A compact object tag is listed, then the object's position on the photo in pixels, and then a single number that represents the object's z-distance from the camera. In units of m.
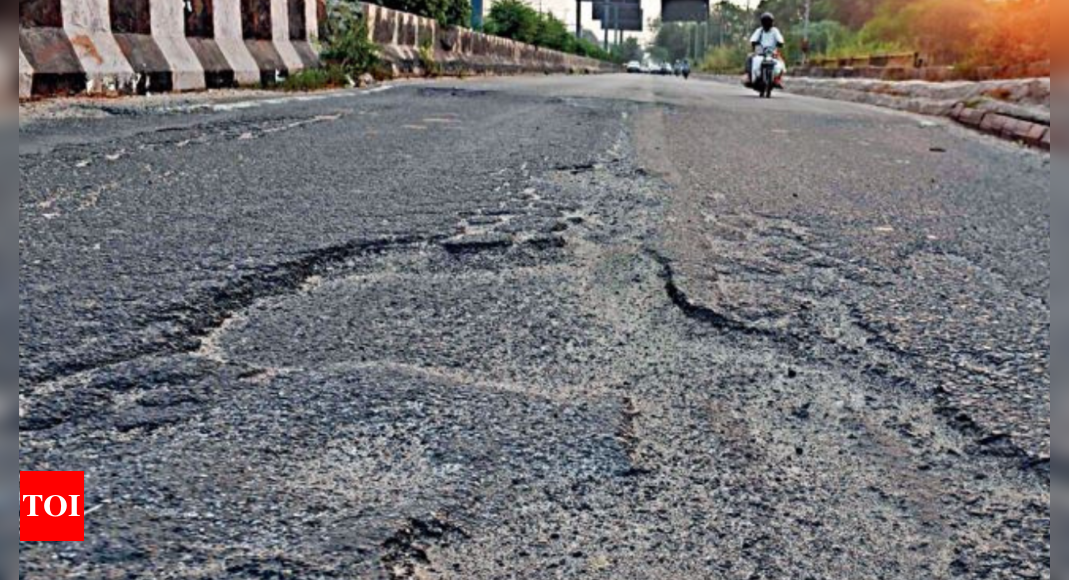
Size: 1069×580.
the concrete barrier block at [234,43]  7.29
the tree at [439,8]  14.46
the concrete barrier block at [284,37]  8.29
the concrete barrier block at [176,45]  6.40
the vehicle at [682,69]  54.36
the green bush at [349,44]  9.45
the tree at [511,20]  28.62
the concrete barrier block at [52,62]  5.09
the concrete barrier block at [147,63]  5.97
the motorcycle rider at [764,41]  13.09
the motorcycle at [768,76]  12.25
